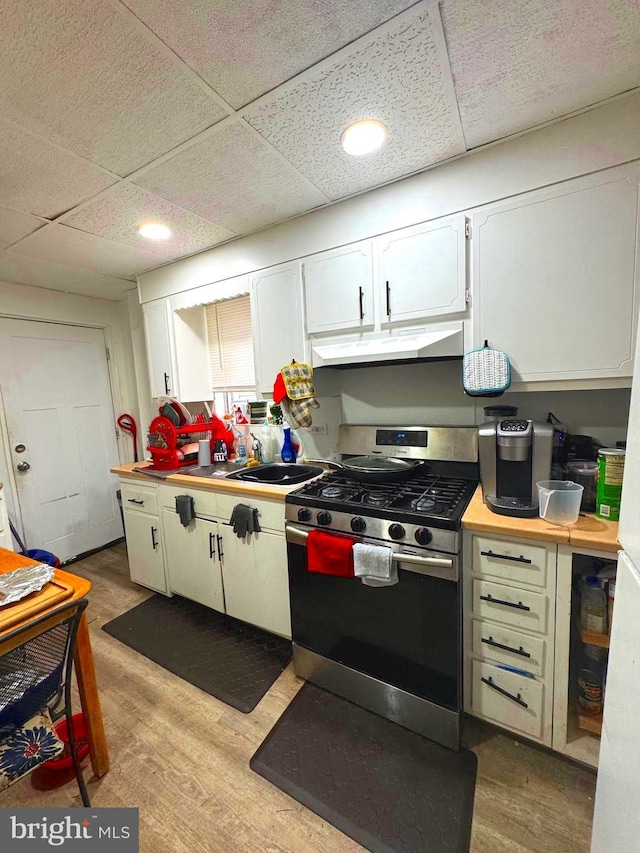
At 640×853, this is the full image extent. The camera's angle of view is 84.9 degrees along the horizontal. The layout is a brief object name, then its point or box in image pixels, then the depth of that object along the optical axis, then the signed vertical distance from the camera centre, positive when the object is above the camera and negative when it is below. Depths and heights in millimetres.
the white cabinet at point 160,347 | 2625 +394
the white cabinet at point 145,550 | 2393 -1055
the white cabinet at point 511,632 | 1253 -934
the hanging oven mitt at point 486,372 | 1480 +46
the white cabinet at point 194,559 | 2105 -1016
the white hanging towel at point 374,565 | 1391 -708
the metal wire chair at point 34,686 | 968 -829
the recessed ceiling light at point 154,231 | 1988 +977
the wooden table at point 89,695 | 1274 -1085
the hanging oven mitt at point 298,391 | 1988 +5
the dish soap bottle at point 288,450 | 2314 -378
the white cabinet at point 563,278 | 1301 +405
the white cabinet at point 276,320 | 2035 +439
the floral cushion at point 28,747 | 961 -977
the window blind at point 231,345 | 2586 +385
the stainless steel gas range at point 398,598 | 1349 -887
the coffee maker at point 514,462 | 1360 -322
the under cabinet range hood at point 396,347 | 1594 +196
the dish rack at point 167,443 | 2396 -312
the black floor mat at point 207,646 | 1727 -1410
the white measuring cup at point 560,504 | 1239 -442
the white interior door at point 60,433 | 2818 -258
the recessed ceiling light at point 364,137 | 1310 +976
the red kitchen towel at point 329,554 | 1470 -697
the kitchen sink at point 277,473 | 2127 -504
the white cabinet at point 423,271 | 1577 +540
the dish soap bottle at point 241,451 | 2525 -412
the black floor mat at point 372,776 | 1134 -1428
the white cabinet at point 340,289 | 1803 +539
